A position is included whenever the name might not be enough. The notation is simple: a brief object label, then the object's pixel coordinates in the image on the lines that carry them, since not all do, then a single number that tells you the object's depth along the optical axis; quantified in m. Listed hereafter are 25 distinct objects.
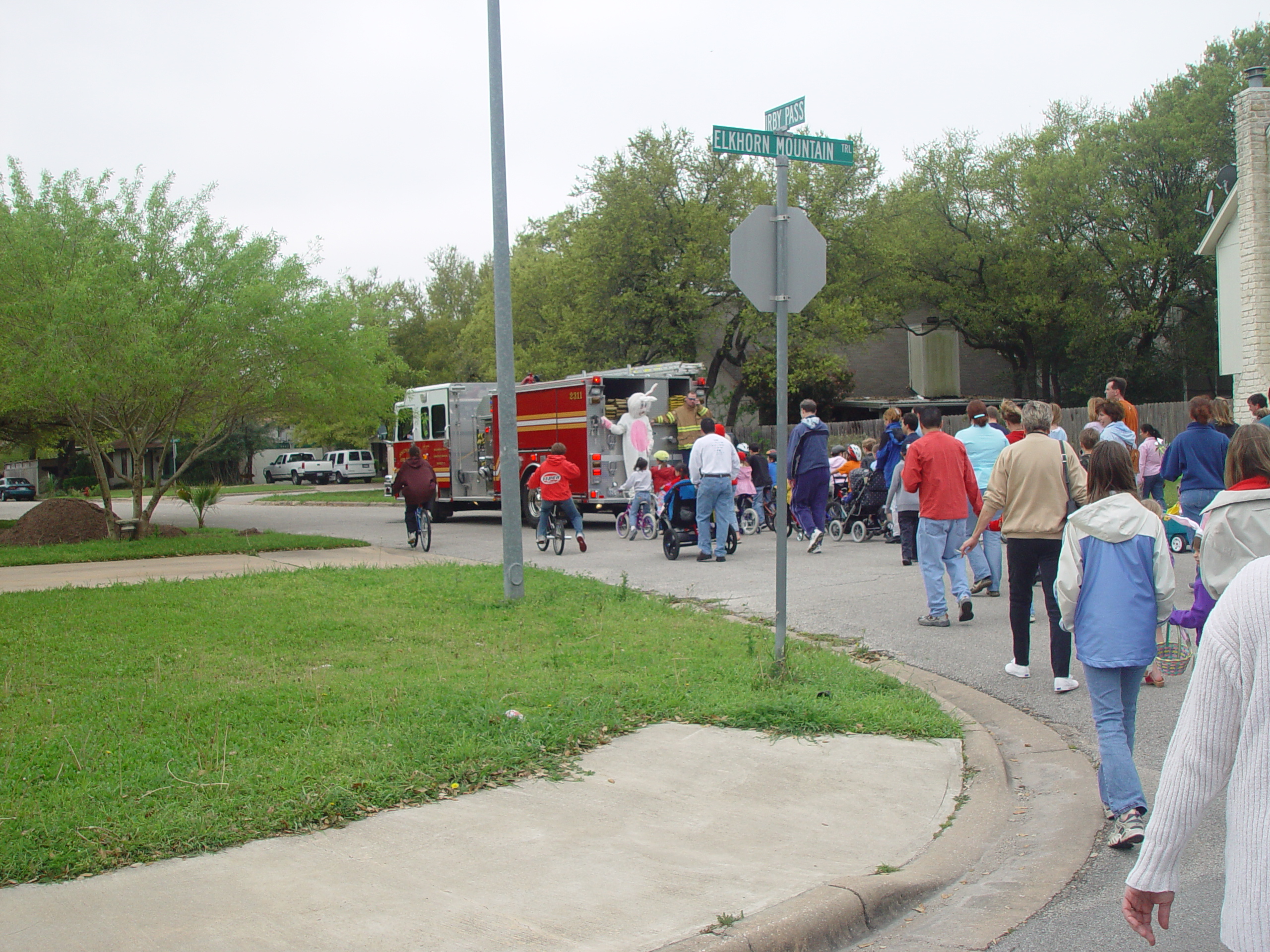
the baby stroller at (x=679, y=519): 15.14
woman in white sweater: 2.07
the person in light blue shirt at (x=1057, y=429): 10.99
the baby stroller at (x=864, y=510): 16.27
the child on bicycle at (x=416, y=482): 17.08
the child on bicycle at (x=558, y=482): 15.80
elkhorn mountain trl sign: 7.07
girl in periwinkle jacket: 4.69
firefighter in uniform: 19.55
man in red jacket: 9.38
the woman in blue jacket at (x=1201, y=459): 9.88
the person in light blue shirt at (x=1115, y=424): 10.16
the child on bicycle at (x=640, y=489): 18.47
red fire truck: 20.33
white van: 59.16
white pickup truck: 59.09
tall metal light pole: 10.65
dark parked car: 56.22
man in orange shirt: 11.20
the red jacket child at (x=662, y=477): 18.12
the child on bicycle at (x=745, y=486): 18.02
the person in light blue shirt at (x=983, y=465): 10.88
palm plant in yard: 21.58
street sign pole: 6.96
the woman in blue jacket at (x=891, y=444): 14.77
